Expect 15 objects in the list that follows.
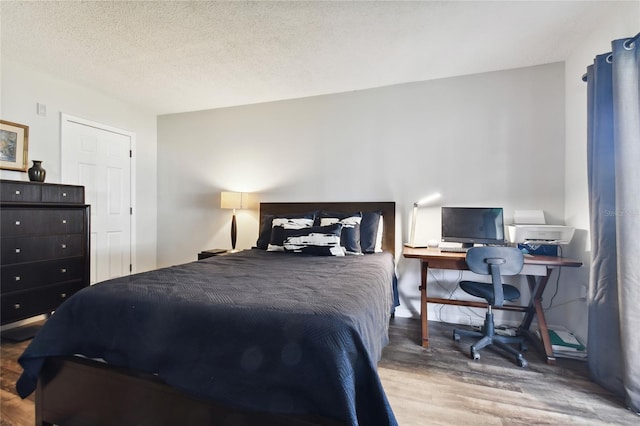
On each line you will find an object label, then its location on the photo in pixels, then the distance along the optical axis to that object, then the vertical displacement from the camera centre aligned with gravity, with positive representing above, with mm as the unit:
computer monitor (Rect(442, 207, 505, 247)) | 2572 -111
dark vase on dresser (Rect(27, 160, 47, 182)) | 2609 +386
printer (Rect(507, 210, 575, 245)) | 2270 -143
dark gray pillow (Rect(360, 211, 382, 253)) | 2834 -173
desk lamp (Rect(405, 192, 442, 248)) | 2840 +34
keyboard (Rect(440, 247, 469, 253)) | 2525 -323
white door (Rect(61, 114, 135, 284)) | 3158 +397
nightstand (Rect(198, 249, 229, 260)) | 3307 -455
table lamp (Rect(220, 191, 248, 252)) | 3423 +144
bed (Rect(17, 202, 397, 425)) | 1016 -552
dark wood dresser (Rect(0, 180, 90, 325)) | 2295 -274
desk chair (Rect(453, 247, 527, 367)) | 2080 -541
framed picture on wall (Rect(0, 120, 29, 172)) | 2578 +637
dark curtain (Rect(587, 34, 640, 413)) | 1616 -37
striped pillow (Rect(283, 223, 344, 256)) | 2592 -244
